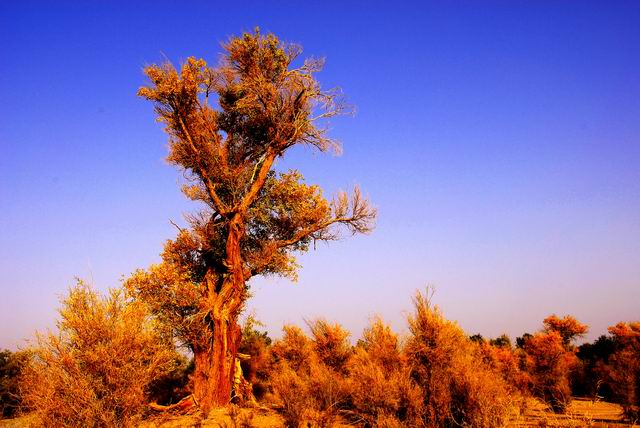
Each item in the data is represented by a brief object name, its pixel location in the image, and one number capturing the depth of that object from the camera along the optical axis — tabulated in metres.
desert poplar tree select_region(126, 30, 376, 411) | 14.84
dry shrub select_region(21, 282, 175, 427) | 7.69
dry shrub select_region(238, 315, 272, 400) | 22.16
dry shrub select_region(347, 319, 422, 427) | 10.04
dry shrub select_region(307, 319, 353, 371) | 19.02
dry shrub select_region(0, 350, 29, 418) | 20.61
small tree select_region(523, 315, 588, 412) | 20.02
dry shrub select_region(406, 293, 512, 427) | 9.39
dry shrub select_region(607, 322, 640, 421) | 13.09
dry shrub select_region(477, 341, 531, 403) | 21.38
